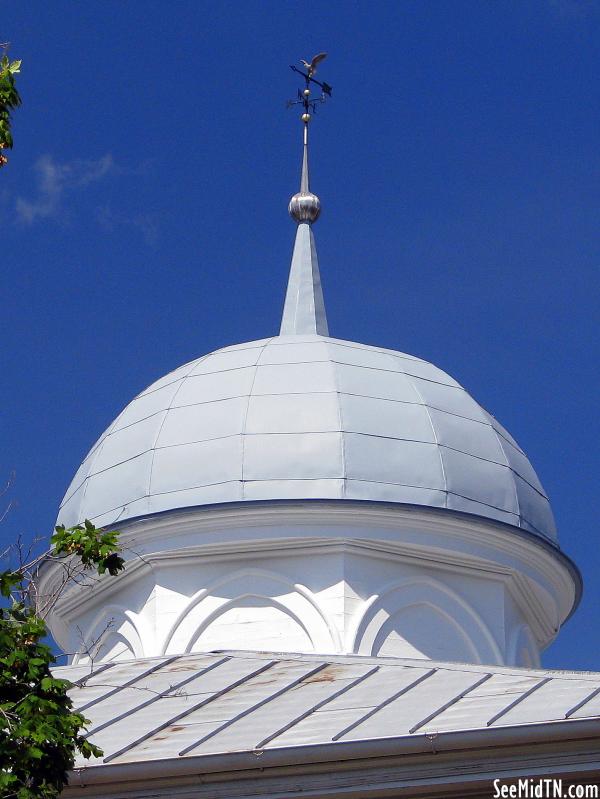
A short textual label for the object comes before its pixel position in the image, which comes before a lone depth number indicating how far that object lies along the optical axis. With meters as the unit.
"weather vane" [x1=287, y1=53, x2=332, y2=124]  39.11
